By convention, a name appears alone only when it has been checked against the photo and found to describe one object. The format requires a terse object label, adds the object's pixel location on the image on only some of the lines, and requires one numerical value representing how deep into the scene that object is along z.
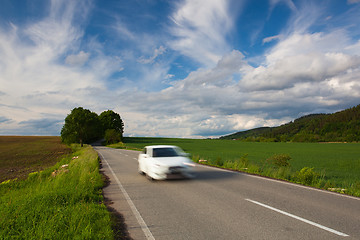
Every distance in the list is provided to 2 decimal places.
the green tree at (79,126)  65.98
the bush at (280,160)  15.34
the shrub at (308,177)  10.27
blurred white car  9.77
